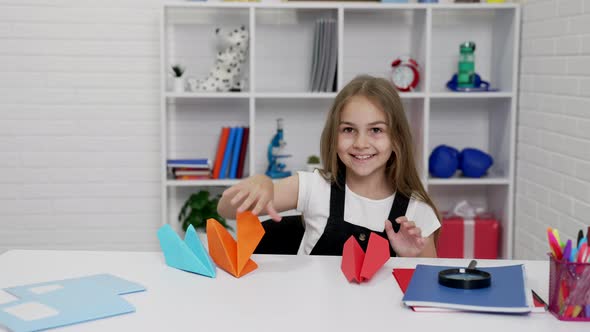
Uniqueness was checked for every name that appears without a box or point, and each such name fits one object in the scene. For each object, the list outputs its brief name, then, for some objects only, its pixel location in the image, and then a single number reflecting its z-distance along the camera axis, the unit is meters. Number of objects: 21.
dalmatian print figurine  3.95
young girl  2.36
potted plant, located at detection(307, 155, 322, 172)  4.09
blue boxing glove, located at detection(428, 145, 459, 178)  3.98
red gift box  4.01
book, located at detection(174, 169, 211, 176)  3.99
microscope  4.06
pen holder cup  1.48
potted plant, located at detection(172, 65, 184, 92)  3.92
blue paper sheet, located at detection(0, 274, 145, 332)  1.45
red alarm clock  3.97
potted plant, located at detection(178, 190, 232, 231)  4.00
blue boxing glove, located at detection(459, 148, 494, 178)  3.99
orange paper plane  1.79
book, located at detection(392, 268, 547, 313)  1.53
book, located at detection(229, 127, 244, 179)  4.01
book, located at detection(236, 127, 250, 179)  4.03
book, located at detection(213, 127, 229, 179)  4.01
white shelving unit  4.12
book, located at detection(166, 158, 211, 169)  3.98
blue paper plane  1.80
